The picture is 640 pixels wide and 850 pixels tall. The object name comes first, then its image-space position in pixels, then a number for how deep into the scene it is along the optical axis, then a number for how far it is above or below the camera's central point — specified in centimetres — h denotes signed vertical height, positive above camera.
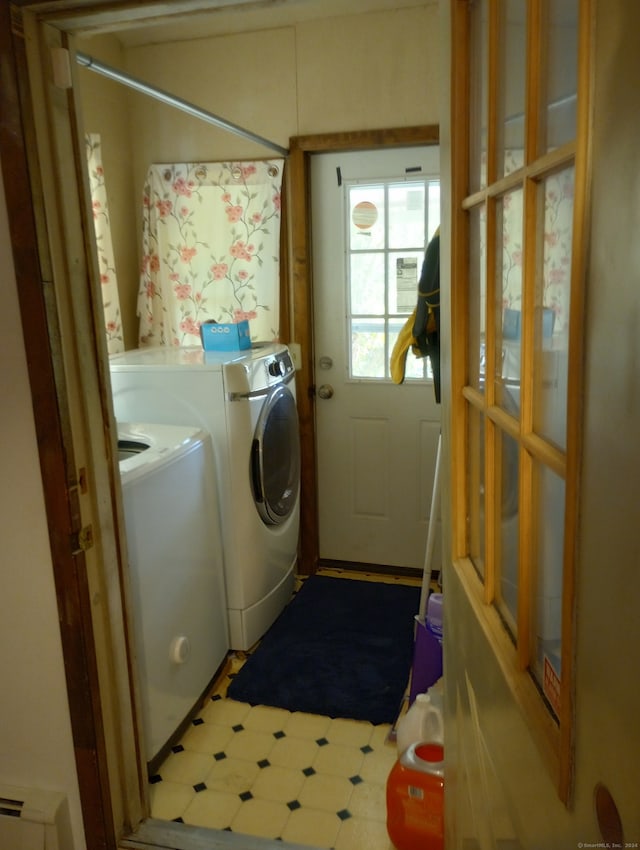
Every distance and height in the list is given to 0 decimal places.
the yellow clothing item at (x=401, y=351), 204 -22
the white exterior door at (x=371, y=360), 296 -36
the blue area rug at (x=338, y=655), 232 -141
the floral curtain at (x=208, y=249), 299 +17
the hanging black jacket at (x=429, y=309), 190 -9
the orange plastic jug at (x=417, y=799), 161 -124
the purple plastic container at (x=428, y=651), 204 -112
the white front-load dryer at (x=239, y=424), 240 -51
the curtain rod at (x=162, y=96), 158 +56
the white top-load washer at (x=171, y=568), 188 -85
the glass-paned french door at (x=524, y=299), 69 -3
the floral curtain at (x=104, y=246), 271 +18
